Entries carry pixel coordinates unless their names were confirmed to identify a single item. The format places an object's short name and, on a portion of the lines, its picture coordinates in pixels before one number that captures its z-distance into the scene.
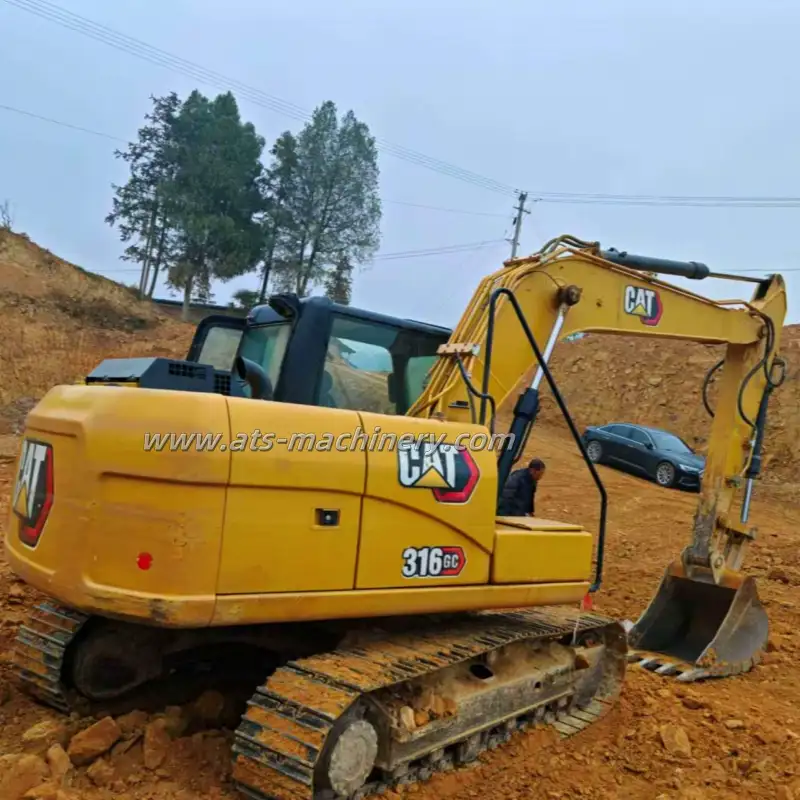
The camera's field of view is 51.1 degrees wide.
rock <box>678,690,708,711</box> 5.29
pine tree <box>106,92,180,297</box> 31.36
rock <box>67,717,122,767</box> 3.69
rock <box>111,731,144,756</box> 3.77
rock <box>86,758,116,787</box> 3.55
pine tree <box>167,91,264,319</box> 30.48
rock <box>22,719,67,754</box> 3.87
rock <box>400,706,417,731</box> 3.68
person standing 6.60
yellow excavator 3.31
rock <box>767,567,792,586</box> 9.41
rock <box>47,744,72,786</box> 3.50
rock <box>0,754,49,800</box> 3.33
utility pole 38.25
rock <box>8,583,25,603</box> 5.86
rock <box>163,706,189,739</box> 3.98
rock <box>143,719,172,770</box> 3.69
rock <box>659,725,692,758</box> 4.61
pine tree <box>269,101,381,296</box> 33.41
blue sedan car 17.84
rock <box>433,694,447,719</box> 3.87
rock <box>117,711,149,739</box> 3.95
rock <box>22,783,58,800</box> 3.26
